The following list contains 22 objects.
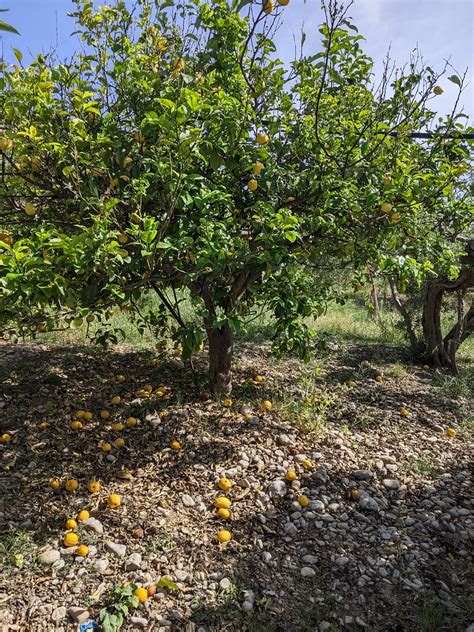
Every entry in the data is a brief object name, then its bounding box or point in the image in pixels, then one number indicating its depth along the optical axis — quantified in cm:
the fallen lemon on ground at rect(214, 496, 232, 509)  256
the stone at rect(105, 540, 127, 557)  224
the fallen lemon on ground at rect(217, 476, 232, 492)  269
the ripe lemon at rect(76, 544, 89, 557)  221
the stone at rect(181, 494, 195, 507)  260
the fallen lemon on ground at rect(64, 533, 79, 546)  224
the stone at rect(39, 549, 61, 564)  217
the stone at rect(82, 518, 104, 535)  236
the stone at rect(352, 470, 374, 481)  295
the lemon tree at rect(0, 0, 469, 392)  228
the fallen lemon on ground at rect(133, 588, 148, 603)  202
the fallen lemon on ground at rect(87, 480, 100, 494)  258
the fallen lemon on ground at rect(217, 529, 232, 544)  236
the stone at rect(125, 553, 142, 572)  217
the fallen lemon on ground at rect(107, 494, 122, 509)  249
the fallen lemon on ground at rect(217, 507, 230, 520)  249
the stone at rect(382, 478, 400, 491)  291
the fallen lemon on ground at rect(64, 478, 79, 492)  258
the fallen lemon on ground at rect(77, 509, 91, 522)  239
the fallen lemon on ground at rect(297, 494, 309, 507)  265
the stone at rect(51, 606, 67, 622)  194
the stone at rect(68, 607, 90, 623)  193
